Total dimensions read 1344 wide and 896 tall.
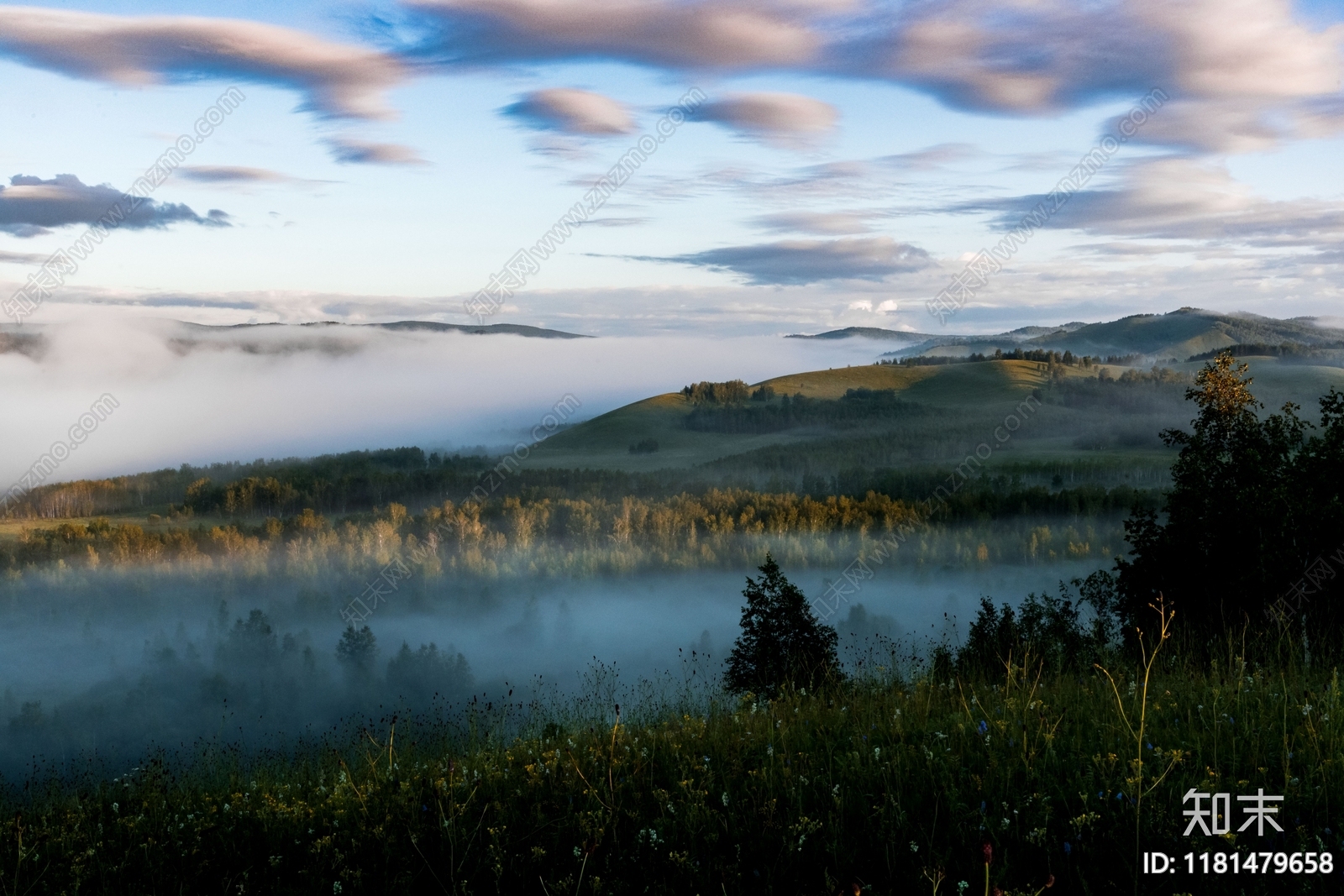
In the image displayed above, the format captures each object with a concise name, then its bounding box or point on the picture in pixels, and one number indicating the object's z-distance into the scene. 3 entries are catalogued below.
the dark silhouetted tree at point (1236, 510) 26.05
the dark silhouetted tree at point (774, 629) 30.64
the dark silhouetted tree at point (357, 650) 167.50
